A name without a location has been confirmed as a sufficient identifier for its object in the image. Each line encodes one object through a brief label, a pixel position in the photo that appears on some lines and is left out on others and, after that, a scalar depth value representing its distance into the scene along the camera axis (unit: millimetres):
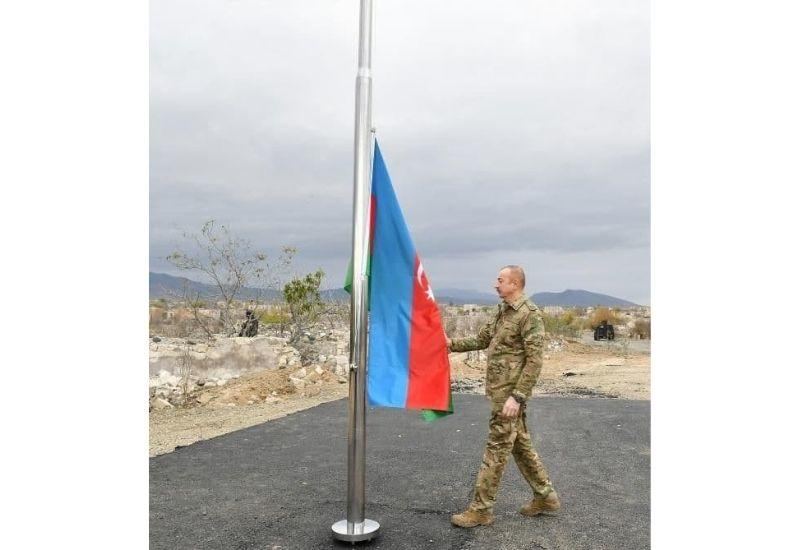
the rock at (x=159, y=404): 10336
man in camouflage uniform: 4395
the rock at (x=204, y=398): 10710
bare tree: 13281
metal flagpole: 4176
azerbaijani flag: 4332
